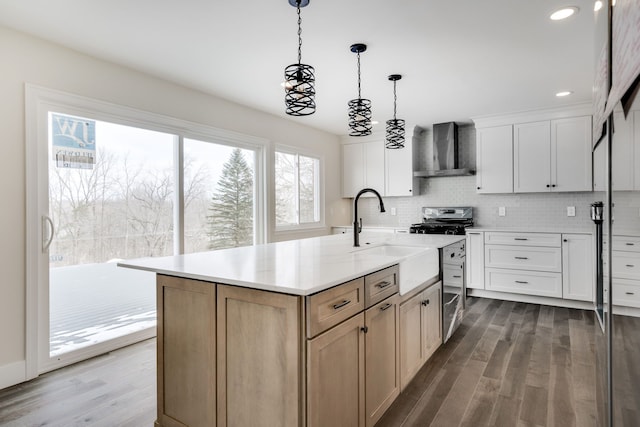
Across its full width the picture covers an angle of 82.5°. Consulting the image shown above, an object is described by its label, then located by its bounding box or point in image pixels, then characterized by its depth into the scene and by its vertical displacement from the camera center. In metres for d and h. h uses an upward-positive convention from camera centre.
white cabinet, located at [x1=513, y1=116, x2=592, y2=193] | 4.33 +0.68
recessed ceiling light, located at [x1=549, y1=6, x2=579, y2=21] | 2.25 +1.25
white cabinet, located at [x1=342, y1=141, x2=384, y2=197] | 5.85 +0.74
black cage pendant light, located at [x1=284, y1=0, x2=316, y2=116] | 2.02 +0.73
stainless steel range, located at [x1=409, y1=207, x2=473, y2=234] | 4.93 -0.14
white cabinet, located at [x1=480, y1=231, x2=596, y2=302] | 4.13 -0.64
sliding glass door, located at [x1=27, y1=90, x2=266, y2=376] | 2.68 -0.01
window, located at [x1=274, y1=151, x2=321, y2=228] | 5.04 +0.33
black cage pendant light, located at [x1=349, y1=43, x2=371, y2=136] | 2.68 +0.74
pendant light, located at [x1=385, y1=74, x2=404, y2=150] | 3.15 +0.72
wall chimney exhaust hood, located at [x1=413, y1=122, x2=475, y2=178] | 5.19 +0.88
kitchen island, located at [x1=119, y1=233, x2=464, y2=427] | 1.43 -0.56
